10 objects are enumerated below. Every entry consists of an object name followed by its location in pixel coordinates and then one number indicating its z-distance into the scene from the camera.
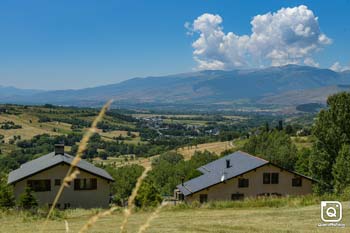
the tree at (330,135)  45.97
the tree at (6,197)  33.06
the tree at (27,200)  30.24
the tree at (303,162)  60.17
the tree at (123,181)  63.72
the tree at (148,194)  36.25
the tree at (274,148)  72.49
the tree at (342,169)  42.06
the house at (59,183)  40.00
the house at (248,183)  44.41
